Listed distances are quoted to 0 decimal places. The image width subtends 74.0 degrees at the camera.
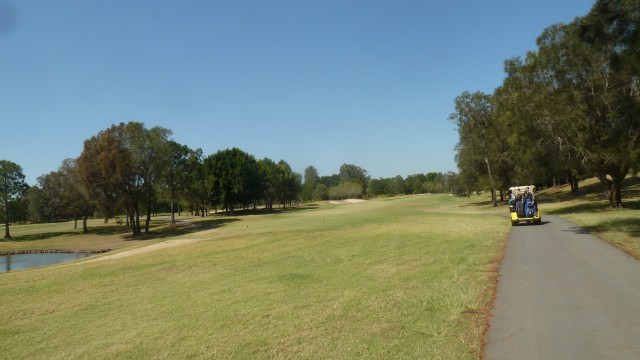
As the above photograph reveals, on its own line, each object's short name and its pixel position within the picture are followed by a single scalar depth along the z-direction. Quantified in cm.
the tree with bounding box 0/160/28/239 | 6078
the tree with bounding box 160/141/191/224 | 5936
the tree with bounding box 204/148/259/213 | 8269
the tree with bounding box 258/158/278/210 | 9631
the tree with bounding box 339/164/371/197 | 18158
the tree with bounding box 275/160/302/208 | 10912
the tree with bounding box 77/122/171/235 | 4978
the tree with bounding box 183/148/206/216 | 6925
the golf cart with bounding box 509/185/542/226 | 2581
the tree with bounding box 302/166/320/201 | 15400
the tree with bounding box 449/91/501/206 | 5512
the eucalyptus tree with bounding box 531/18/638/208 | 2908
